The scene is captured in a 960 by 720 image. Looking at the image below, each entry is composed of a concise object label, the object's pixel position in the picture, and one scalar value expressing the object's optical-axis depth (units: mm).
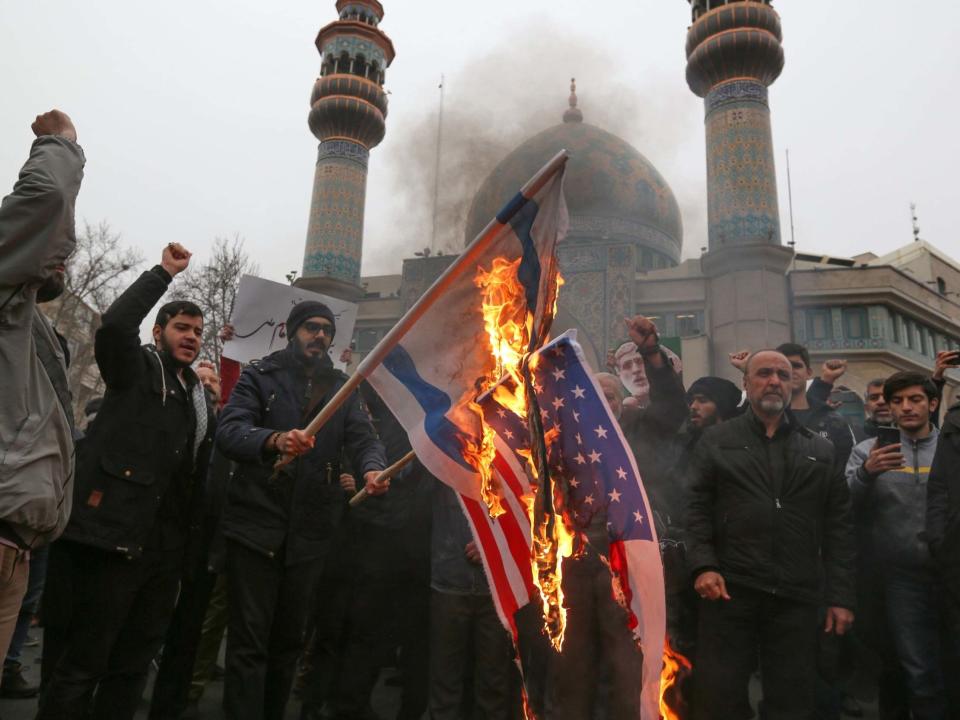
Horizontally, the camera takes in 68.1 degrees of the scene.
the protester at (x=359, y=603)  3703
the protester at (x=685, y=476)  3838
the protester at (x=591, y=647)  3047
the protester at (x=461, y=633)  3508
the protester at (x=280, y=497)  3004
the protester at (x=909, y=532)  3471
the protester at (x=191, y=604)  3611
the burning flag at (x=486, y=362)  2625
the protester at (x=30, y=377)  2033
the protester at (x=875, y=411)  4688
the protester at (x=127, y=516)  2836
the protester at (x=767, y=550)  3154
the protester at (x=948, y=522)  3207
